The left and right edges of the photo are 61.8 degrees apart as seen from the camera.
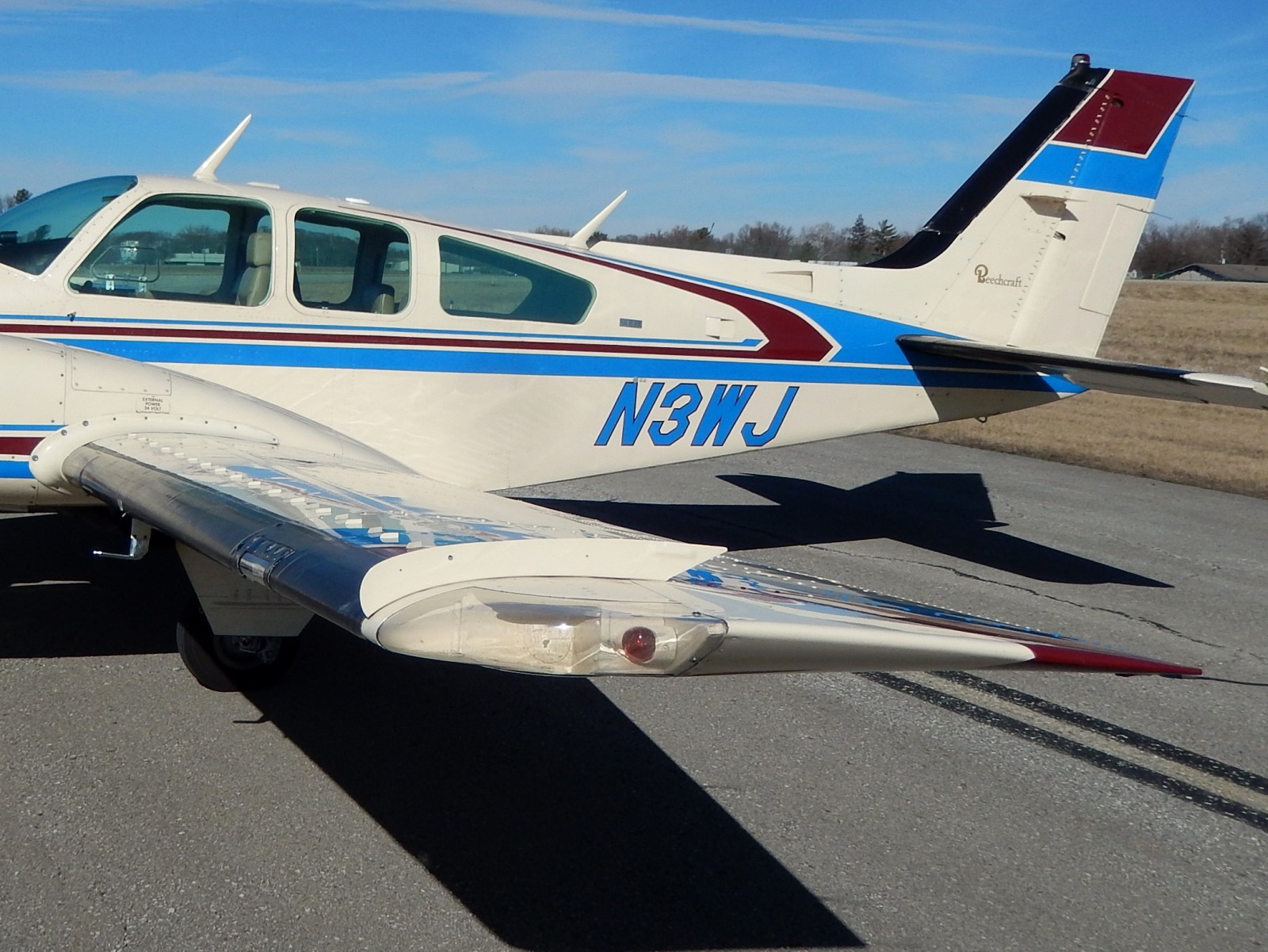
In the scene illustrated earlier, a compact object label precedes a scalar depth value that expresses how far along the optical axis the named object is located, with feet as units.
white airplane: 8.52
